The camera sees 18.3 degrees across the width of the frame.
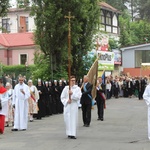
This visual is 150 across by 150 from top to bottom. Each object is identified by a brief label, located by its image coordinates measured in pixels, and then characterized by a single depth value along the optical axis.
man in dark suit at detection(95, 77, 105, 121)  19.95
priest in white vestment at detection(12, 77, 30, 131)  16.95
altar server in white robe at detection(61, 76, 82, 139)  14.01
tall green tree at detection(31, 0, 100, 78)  27.23
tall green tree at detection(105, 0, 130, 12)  92.54
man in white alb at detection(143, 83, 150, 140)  13.92
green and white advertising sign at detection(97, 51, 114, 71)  42.97
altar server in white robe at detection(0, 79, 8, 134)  15.72
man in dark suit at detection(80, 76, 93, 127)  17.44
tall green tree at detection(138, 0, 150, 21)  92.61
